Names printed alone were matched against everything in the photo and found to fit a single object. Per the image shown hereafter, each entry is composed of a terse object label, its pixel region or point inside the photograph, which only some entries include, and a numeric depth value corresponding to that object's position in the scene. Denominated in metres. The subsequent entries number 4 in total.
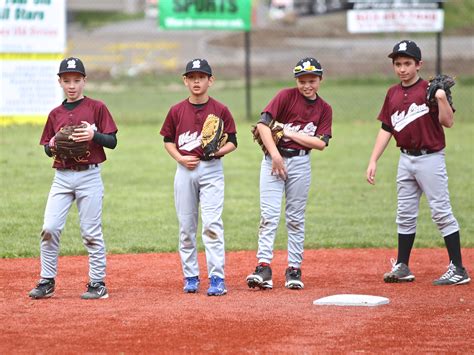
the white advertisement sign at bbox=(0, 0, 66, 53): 36.84
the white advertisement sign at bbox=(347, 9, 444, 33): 41.44
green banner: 39.69
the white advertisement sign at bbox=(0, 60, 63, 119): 36.84
